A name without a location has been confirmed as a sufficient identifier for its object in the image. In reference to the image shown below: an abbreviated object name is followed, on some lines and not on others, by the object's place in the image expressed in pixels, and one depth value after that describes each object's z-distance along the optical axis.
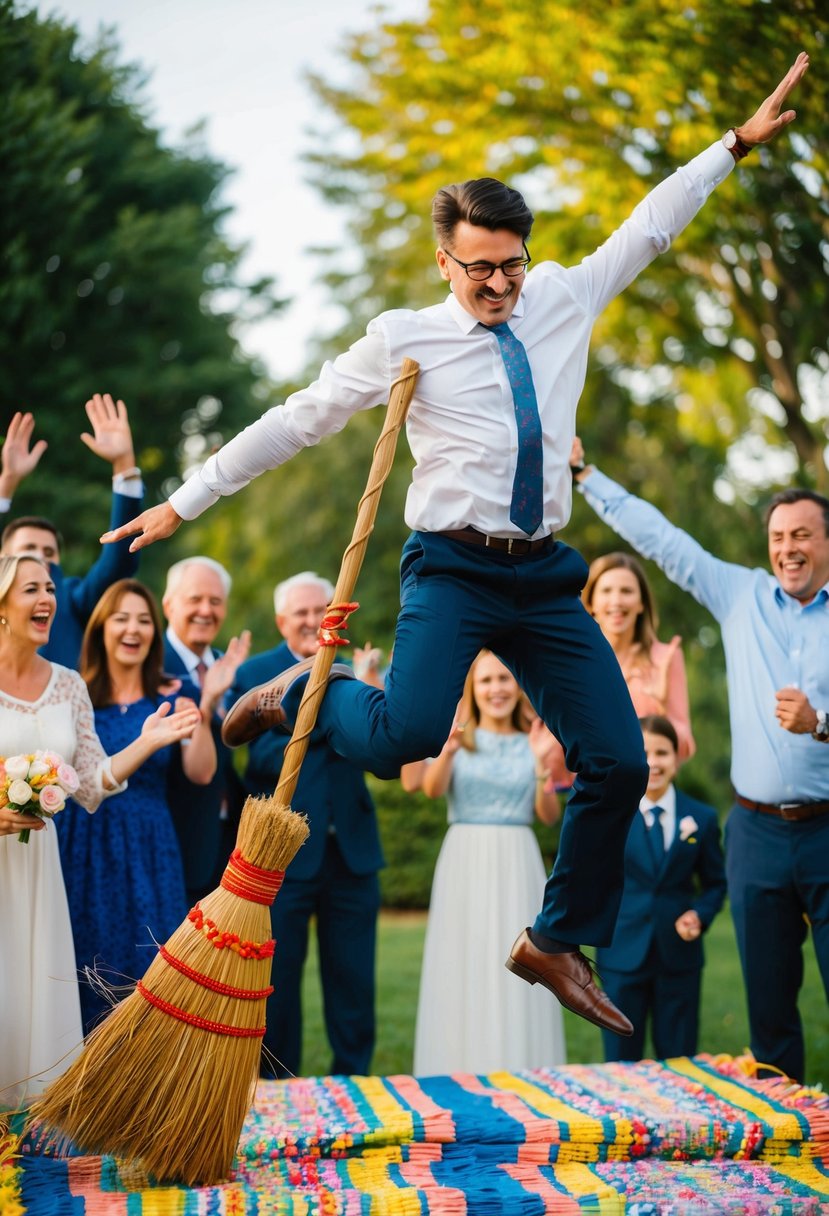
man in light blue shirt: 5.27
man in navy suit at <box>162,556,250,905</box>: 6.12
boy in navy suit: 5.95
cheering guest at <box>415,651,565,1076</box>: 6.42
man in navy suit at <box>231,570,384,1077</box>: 6.11
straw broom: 4.02
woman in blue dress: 5.52
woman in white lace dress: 4.75
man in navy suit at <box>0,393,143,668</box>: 6.20
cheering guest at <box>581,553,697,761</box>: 6.53
